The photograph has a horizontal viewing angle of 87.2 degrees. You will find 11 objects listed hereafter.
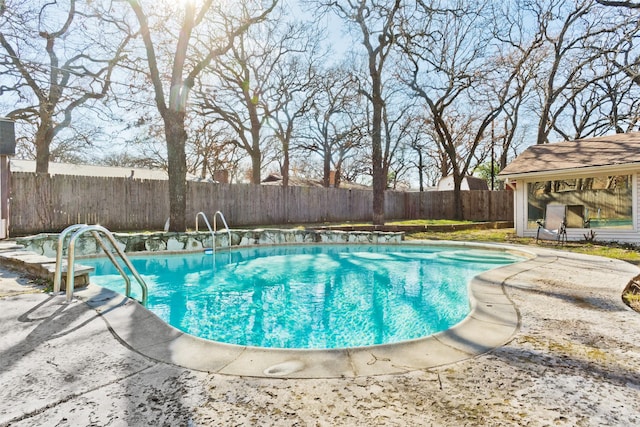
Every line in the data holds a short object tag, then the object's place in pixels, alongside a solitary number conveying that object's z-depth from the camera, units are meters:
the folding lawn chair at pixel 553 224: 8.99
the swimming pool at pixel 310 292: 3.35
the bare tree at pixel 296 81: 16.25
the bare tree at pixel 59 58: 10.27
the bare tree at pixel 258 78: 15.01
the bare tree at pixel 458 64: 11.87
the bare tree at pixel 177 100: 8.56
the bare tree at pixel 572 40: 12.35
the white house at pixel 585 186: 8.48
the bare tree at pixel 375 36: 11.23
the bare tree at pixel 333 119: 18.39
